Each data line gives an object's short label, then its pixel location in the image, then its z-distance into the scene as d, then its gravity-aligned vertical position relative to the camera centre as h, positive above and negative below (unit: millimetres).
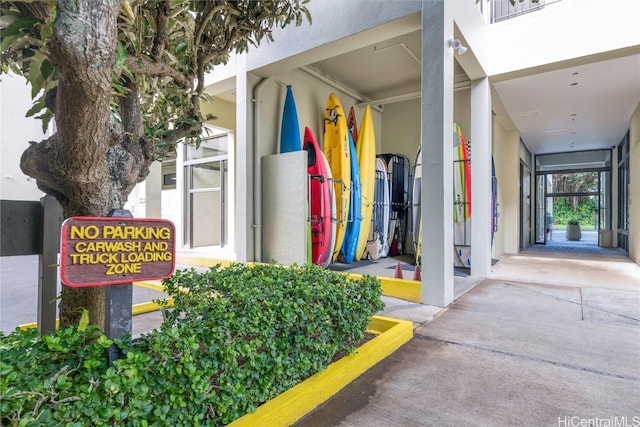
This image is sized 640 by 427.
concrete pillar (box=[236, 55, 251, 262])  4820 +607
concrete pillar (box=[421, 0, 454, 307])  3309 +575
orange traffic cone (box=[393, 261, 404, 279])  4098 -698
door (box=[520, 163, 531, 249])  9320 +231
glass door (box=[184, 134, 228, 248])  7364 +517
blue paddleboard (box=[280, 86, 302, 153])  5059 +1272
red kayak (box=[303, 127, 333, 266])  4883 +37
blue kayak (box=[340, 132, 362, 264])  5496 -85
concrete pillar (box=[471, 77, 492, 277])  4859 +493
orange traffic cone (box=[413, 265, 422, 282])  4081 -720
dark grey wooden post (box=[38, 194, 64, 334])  1522 -169
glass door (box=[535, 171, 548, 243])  11578 +188
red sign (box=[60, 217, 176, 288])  1162 -129
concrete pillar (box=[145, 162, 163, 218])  7203 +445
